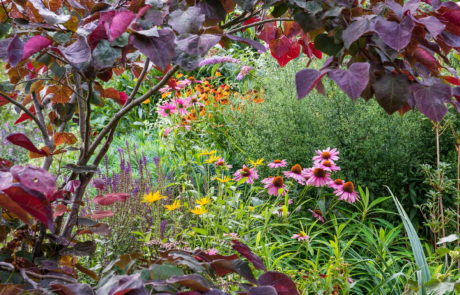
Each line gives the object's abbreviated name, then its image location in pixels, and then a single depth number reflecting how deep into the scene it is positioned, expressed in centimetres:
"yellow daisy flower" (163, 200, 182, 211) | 191
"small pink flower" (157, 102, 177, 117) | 335
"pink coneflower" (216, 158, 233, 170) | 235
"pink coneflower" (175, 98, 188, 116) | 338
